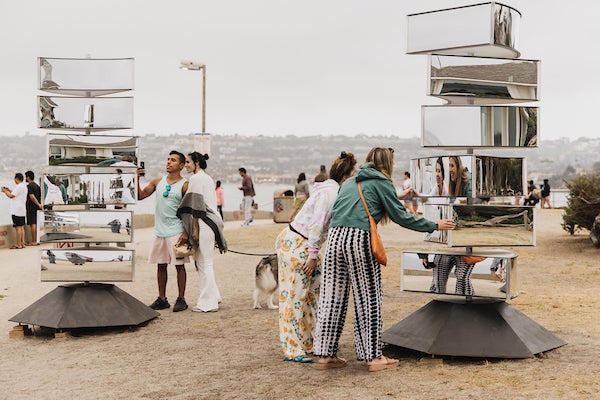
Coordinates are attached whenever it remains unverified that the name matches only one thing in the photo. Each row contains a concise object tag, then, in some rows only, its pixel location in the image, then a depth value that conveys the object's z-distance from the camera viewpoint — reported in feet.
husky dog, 36.88
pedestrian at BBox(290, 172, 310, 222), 84.43
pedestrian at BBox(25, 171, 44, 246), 71.56
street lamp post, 101.01
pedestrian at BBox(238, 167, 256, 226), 95.61
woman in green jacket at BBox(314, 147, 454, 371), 23.70
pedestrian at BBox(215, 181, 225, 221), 99.88
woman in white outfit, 35.35
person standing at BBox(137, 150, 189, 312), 35.65
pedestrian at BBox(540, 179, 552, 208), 143.43
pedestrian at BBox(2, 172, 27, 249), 69.62
